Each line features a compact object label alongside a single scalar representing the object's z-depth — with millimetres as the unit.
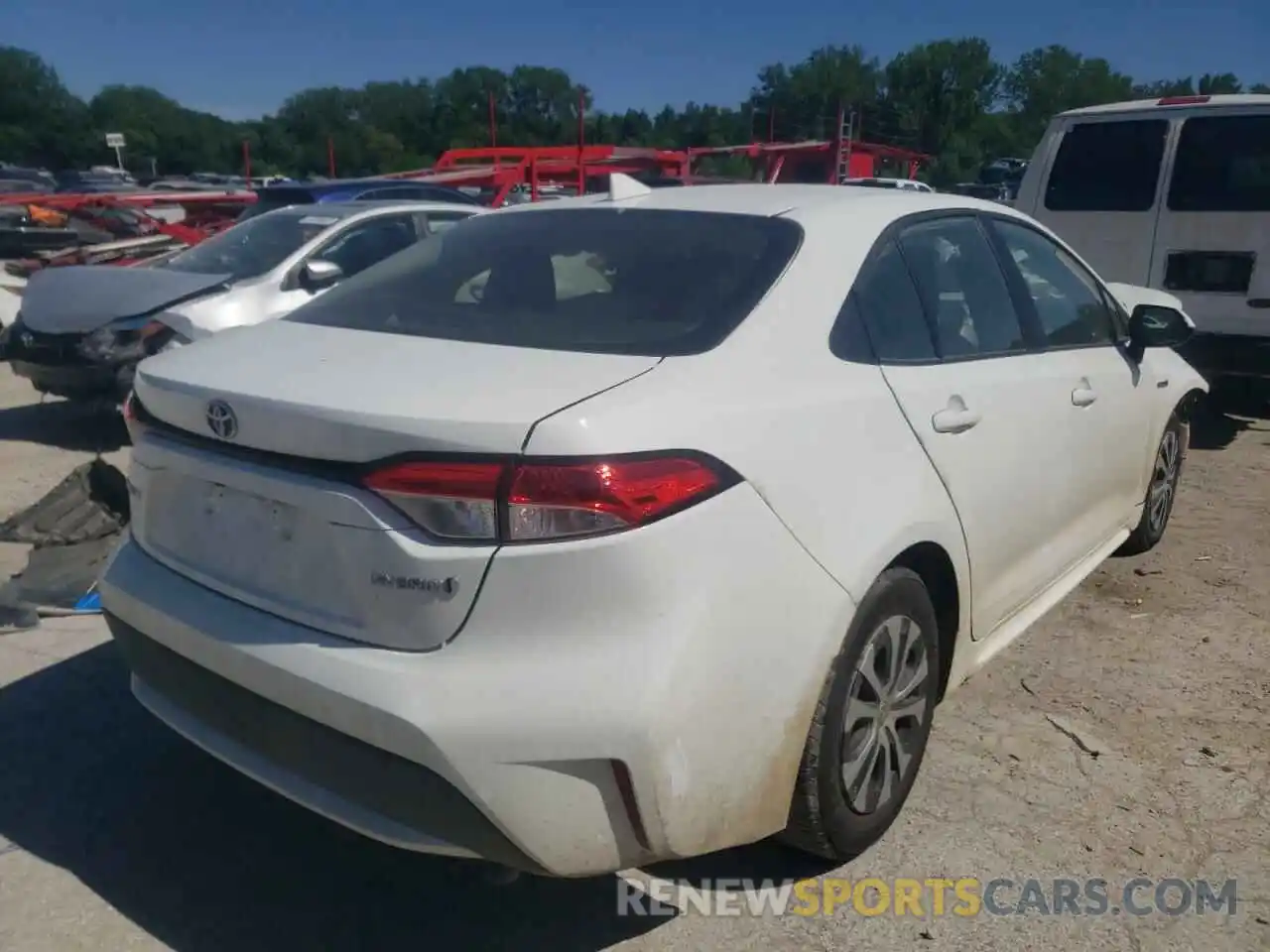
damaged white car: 6656
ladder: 19234
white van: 6570
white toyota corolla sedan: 1967
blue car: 9320
